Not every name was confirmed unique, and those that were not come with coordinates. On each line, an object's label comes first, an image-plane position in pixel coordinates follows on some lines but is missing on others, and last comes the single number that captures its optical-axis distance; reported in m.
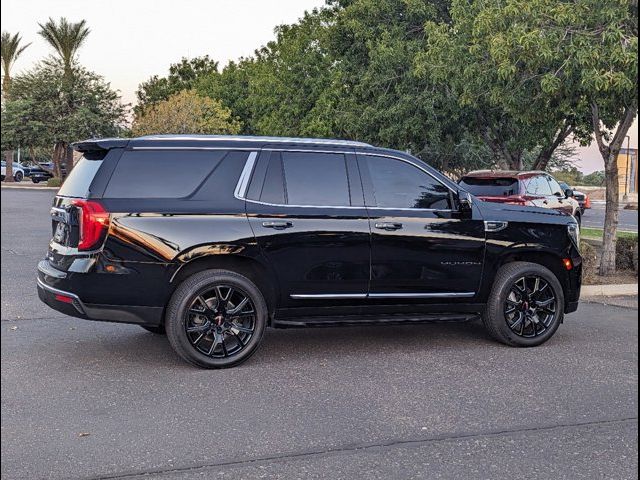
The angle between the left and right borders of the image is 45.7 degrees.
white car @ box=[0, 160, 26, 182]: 59.93
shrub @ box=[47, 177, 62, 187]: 54.22
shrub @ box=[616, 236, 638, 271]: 12.71
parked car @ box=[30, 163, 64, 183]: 59.56
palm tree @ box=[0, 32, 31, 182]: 46.62
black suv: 5.97
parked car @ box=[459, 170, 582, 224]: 15.28
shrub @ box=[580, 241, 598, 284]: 11.32
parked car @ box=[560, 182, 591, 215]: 35.28
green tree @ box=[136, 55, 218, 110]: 72.94
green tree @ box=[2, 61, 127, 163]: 51.25
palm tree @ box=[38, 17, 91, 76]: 49.62
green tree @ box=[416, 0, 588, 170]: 11.32
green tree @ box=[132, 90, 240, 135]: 48.81
